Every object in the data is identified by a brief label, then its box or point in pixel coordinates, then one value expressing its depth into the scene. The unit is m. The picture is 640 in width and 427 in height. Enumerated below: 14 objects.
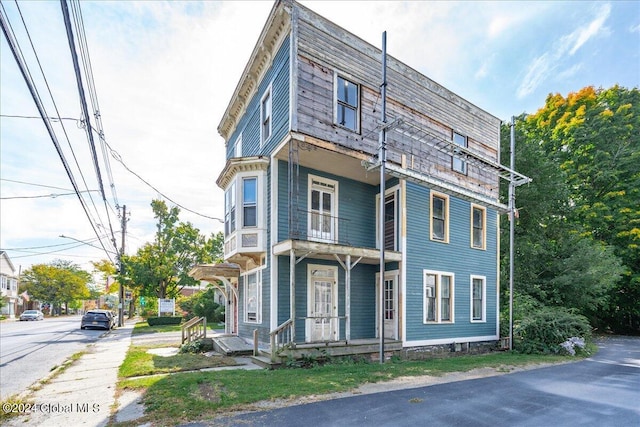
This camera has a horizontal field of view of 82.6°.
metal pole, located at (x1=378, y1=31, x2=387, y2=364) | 10.14
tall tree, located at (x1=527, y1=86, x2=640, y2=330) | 21.25
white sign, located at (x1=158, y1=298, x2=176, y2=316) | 29.03
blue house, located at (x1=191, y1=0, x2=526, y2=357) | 10.98
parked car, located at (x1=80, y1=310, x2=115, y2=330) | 24.81
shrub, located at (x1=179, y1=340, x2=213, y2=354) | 12.62
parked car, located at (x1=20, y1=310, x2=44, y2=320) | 40.66
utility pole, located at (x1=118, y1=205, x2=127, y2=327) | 28.80
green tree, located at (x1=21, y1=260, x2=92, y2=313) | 55.12
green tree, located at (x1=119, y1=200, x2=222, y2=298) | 29.98
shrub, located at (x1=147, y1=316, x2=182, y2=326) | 27.32
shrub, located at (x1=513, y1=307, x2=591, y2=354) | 13.47
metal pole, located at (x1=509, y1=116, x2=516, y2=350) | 13.98
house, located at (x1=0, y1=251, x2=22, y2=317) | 49.50
